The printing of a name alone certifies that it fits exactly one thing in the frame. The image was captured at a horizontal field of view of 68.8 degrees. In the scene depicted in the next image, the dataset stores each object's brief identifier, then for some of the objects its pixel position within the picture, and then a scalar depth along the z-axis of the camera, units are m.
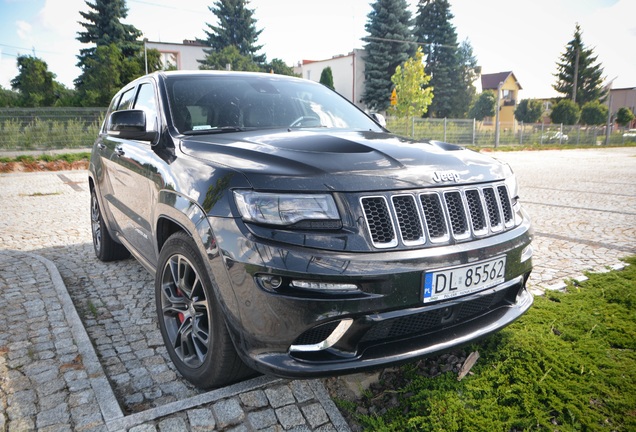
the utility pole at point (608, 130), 38.91
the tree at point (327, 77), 44.97
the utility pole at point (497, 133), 28.60
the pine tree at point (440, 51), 51.41
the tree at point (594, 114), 48.19
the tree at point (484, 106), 56.75
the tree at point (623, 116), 49.84
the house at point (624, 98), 82.56
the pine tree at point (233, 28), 45.22
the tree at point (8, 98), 28.70
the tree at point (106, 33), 36.25
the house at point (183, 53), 48.66
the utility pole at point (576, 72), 57.39
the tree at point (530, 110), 53.06
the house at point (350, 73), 50.62
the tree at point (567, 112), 46.06
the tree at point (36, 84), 28.59
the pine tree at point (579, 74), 58.34
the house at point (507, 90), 67.12
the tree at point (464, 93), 52.22
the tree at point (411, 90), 37.41
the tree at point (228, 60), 38.09
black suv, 1.94
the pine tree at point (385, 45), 44.47
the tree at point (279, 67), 44.28
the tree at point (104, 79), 26.80
